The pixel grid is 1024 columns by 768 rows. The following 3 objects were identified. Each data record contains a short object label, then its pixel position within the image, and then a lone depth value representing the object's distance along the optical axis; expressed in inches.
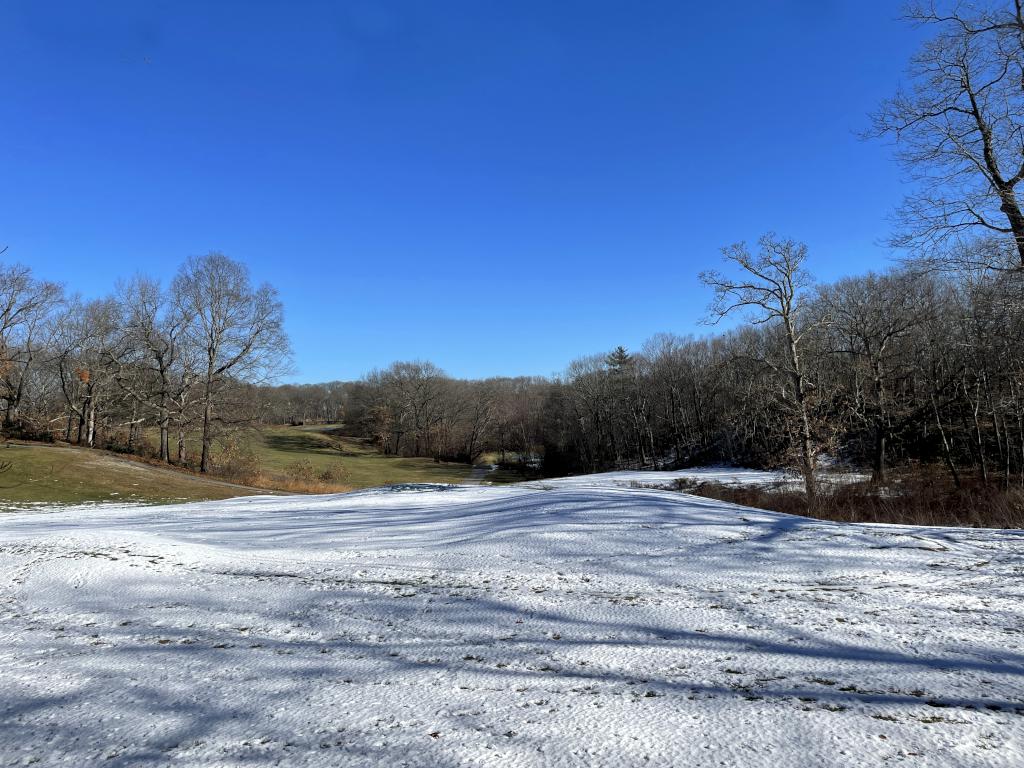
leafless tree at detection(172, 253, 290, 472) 1278.3
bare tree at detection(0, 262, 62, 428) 1342.3
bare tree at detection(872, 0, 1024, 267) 434.0
